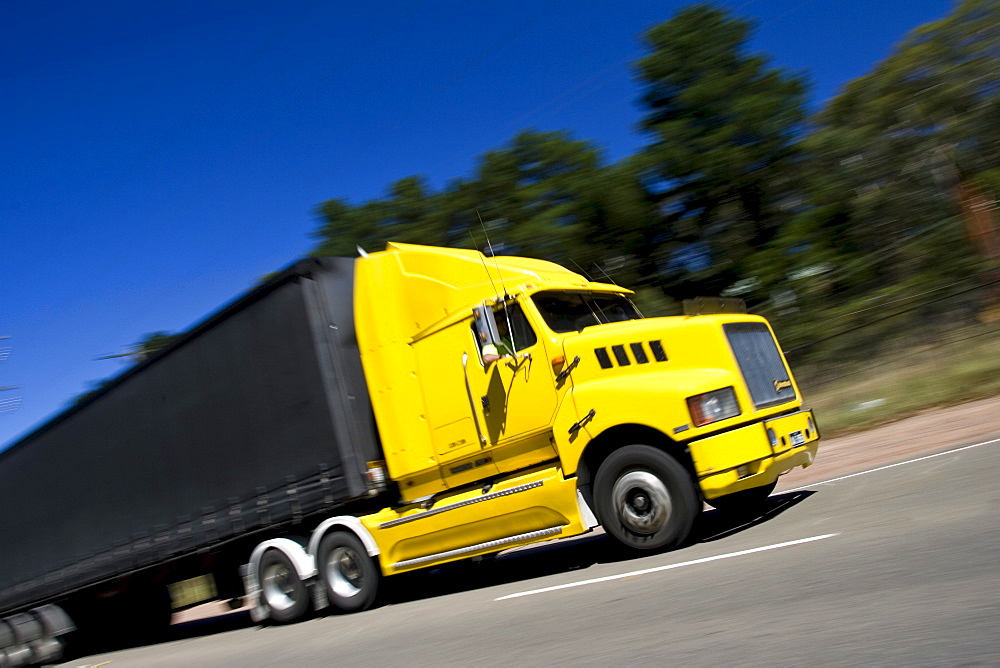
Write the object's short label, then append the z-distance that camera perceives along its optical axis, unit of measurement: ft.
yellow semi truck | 25.95
